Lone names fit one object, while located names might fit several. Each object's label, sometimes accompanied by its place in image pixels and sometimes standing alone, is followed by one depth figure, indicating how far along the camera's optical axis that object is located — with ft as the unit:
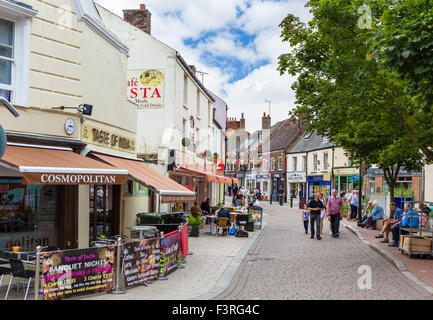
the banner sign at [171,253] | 28.94
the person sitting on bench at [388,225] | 48.65
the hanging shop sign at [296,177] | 152.66
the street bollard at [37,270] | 20.83
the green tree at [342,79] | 36.14
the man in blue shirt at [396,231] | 45.23
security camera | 21.29
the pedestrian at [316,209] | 52.95
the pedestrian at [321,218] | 54.35
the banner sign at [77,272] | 21.49
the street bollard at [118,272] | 24.57
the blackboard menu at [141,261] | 25.30
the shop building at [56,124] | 27.32
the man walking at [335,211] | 55.06
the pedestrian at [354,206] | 82.33
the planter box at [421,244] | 38.68
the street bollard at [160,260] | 28.53
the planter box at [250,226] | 60.49
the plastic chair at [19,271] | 22.39
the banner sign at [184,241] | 34.94
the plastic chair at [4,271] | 23.38
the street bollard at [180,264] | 32.96
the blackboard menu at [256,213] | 66.13
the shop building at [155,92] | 62.08
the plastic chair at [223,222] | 54.75
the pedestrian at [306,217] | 59.35
